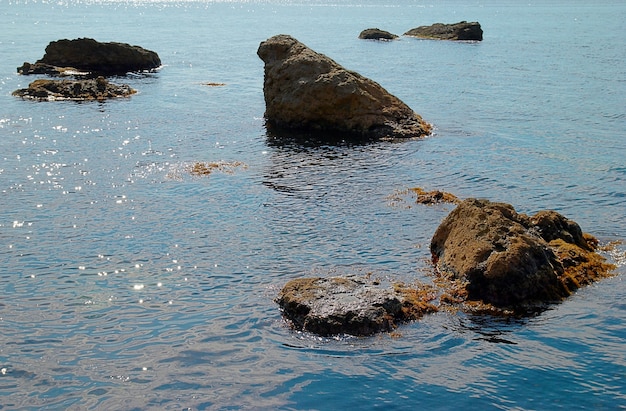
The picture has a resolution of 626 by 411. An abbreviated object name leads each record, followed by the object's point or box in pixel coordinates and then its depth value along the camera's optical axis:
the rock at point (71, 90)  36.19
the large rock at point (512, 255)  13.99
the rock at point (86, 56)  45.84
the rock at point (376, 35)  75.94
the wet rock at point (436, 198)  20.61
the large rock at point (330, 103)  28.70
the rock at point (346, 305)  12.86
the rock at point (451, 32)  72.00
